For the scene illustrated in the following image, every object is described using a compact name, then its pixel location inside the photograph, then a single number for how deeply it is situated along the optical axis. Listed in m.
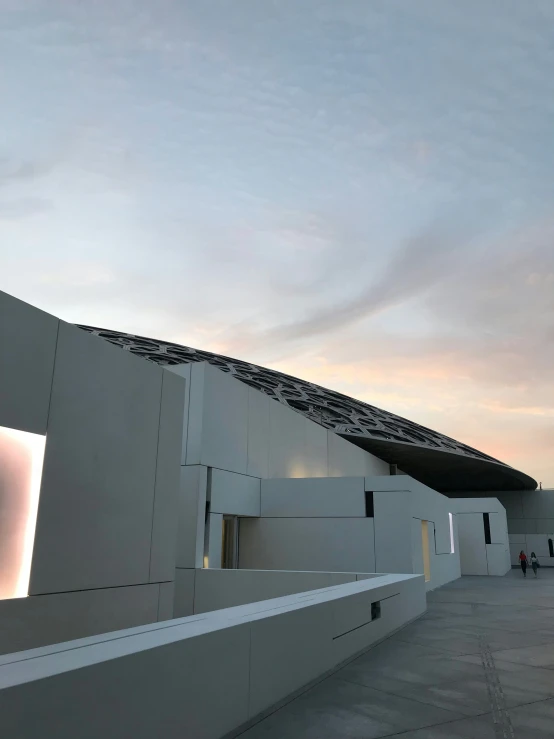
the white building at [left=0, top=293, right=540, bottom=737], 8.03
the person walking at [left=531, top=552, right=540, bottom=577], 30.23
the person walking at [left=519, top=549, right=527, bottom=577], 30.11
